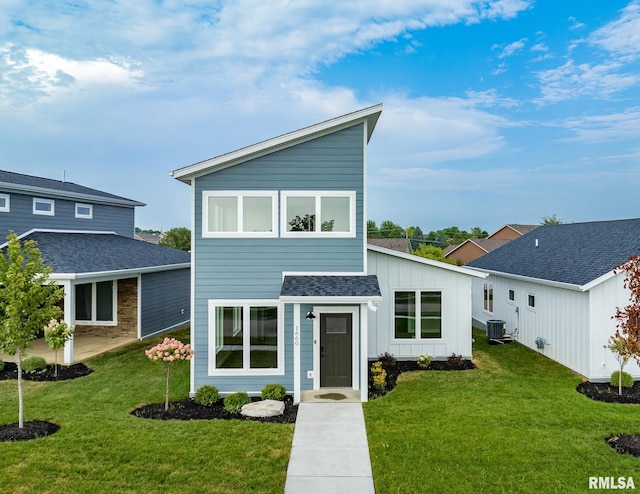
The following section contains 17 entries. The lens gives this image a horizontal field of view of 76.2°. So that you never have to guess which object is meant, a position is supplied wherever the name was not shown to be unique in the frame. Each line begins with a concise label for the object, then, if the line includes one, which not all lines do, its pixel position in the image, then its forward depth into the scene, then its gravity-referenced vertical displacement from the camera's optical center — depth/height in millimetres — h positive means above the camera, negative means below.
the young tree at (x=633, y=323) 7695 -1418
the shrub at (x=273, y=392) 9375 -3266
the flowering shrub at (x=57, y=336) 9242 -1971
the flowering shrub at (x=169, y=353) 8844 -2239
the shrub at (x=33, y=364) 11508 -3238
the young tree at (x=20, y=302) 7551 -990
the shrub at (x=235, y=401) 8703 -3272
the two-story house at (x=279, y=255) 9828 -93
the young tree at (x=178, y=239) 43434 +1266
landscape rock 8477 -3328
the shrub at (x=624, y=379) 9984 -3128
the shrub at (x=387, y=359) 12323 -3264
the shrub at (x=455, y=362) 12109 -3309
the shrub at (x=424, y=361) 12062 -3241
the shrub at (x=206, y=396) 9203 -3296
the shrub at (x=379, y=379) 9977 -3141
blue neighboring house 14031 -413
